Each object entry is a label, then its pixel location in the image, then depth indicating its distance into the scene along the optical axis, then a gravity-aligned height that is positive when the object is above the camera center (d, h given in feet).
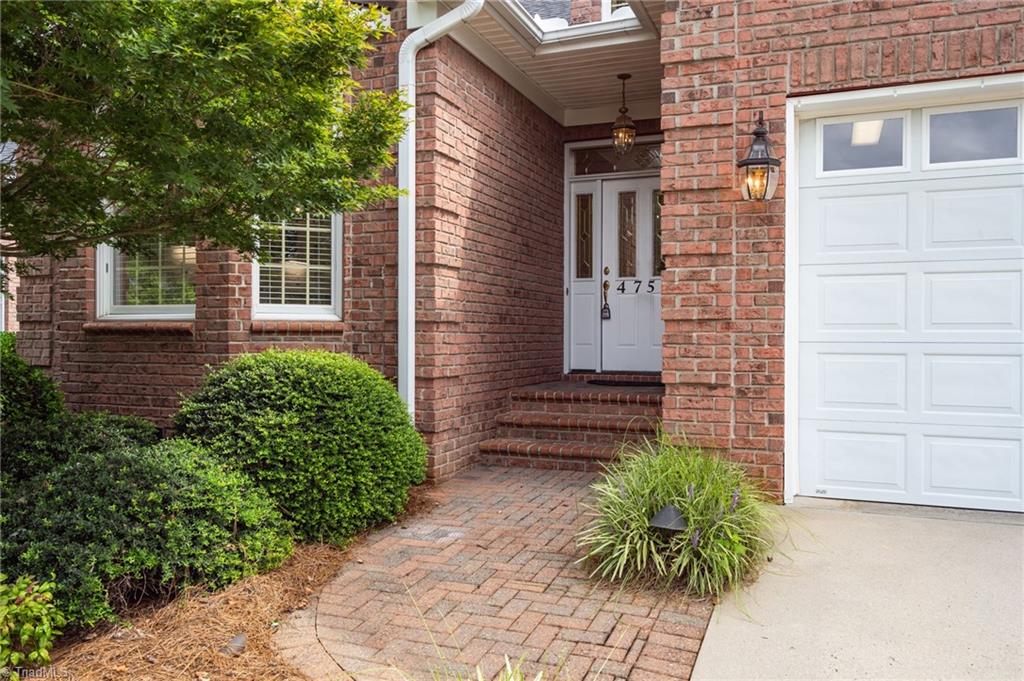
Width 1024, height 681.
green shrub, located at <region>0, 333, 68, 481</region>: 13.61 -1.77
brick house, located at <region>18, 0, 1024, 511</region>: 14.99 +1.55
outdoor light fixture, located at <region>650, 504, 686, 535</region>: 11.71 -2.89
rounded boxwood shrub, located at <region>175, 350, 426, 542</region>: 13.53 -1.82
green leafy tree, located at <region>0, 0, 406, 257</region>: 8.91 +3.03
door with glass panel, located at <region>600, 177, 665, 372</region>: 25.81 +2.17
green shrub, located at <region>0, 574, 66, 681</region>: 8.87 -3.50
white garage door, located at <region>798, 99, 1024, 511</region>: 14.92 +0.64
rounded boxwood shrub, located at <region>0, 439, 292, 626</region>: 10.09 -2.80
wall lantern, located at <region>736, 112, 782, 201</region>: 15.01 +3.41
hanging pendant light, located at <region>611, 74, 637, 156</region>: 24.32 +6.72
